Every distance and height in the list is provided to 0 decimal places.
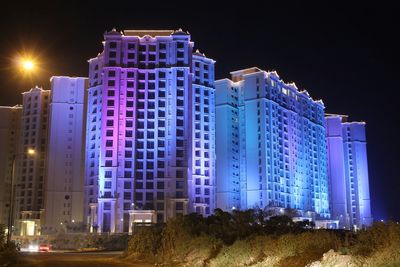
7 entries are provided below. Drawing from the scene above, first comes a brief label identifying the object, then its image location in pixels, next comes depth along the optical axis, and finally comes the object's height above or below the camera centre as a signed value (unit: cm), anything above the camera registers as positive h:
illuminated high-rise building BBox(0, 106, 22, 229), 16012 +2348
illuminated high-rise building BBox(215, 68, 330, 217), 14625 +2056
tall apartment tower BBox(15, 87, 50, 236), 15075 +1612
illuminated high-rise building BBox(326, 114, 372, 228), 19212 +1229
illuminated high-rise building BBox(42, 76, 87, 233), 14148 +1752
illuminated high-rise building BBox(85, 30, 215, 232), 12200 +1964
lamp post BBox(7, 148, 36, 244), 3825 +144
